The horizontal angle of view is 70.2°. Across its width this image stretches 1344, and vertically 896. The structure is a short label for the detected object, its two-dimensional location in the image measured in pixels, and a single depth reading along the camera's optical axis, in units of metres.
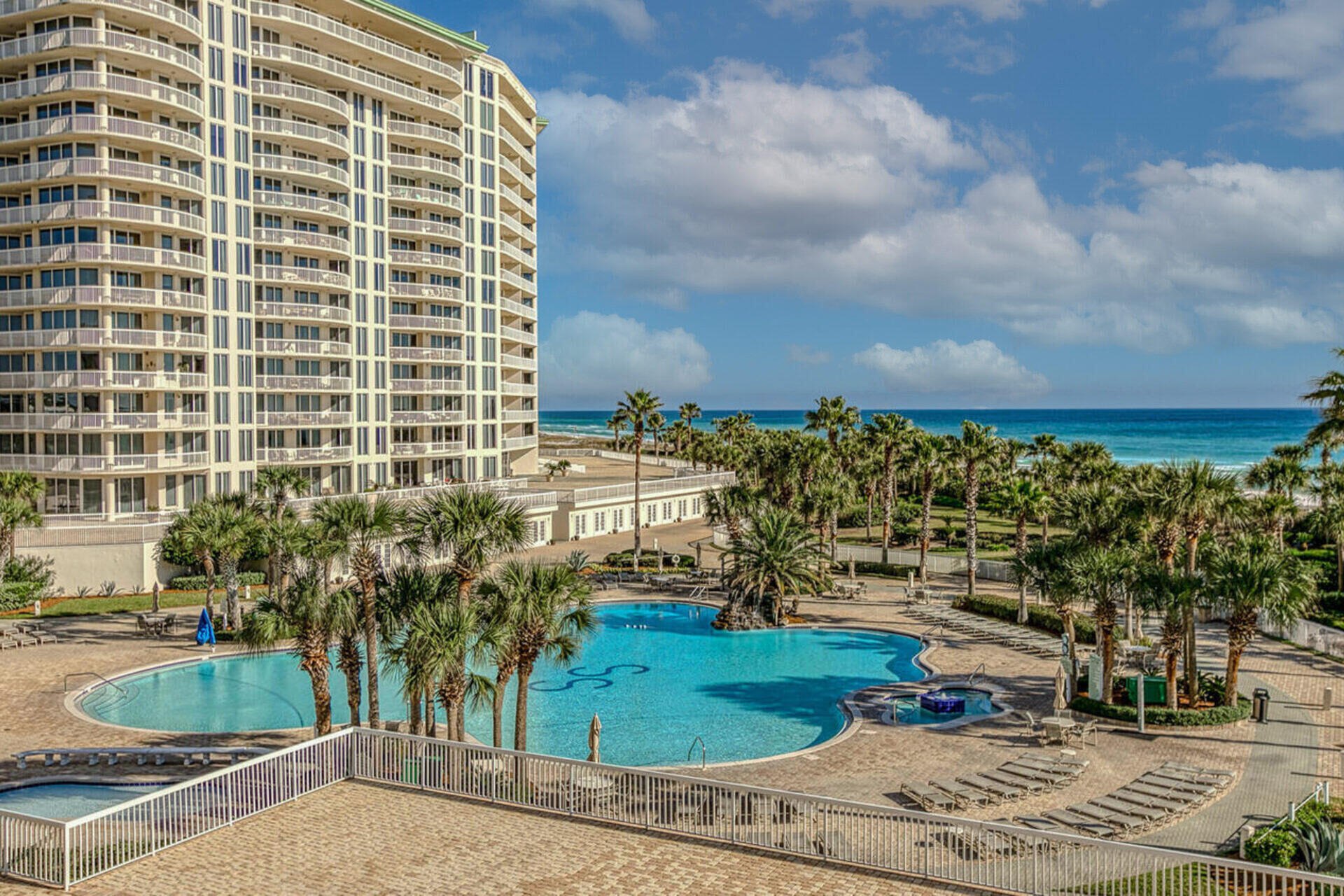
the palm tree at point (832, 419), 65.69
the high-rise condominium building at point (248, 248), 48.28
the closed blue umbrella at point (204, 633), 35.25
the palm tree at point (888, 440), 53.06
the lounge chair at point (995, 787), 20.45
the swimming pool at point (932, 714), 27.58
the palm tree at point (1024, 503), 45.00
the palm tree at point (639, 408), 62.53
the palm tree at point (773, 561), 40.47
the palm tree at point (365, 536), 22.22
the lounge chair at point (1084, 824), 18.61
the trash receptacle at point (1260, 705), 26.17
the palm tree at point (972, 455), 44.97
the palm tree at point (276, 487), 40.44
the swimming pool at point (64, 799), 20.91
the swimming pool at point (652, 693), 27.09
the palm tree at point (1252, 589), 25.44
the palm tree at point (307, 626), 21.78
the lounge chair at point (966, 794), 20.11
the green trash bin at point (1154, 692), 27.50
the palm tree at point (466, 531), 21.97
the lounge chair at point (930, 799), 19.88
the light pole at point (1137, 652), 31.62
